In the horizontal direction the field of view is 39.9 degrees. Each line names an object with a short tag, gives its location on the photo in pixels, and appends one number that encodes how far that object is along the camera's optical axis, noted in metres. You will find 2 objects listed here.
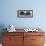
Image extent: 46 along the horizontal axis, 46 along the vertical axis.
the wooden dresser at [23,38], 1.78
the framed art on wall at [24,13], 2.01
